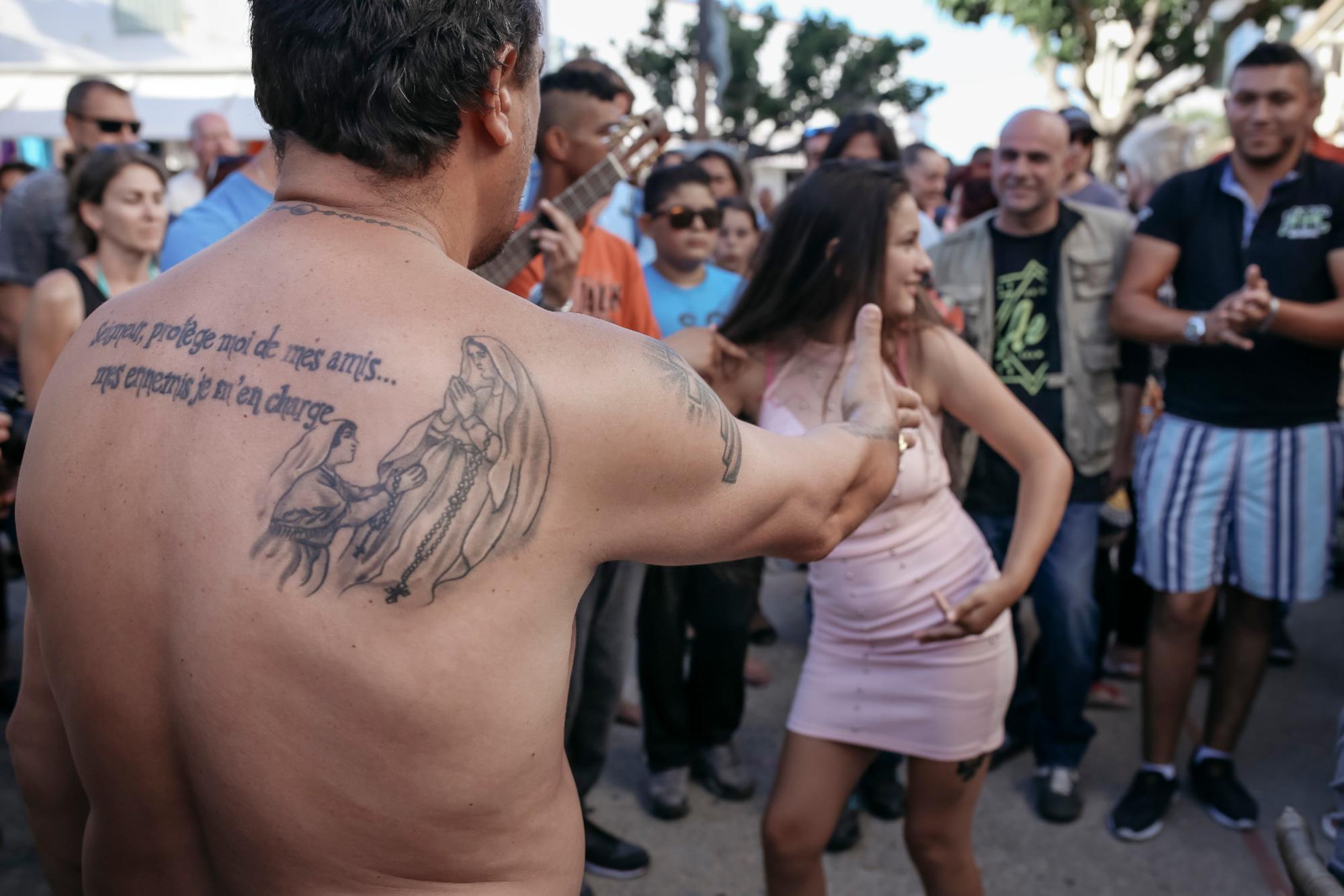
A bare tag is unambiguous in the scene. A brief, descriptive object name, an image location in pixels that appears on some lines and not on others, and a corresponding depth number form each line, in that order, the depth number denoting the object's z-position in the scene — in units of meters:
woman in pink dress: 2.40
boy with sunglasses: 4.20
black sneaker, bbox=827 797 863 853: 3.40
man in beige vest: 3.72
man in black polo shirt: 3.51
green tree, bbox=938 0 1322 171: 18.45
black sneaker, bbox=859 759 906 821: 3.60
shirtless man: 1.08
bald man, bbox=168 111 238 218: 6.51
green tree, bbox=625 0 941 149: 24.41
